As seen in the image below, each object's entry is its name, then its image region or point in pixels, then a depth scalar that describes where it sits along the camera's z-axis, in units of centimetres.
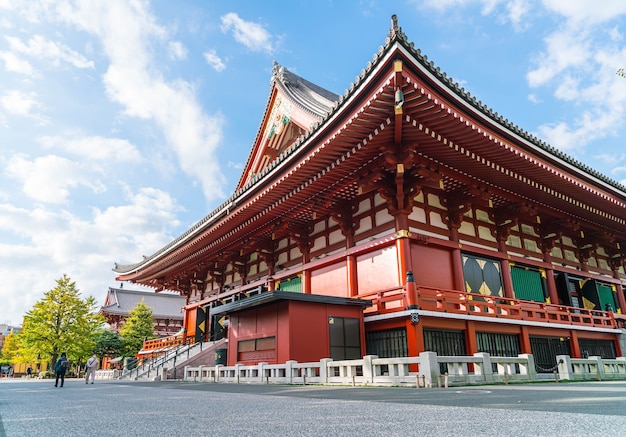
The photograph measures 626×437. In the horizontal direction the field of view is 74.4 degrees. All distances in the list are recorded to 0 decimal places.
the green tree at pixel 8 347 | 5207
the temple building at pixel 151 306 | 4897
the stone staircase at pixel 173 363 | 1772
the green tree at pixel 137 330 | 3744
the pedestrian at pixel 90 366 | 1695
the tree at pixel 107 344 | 3562
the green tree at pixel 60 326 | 3181
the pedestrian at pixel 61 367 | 1461
